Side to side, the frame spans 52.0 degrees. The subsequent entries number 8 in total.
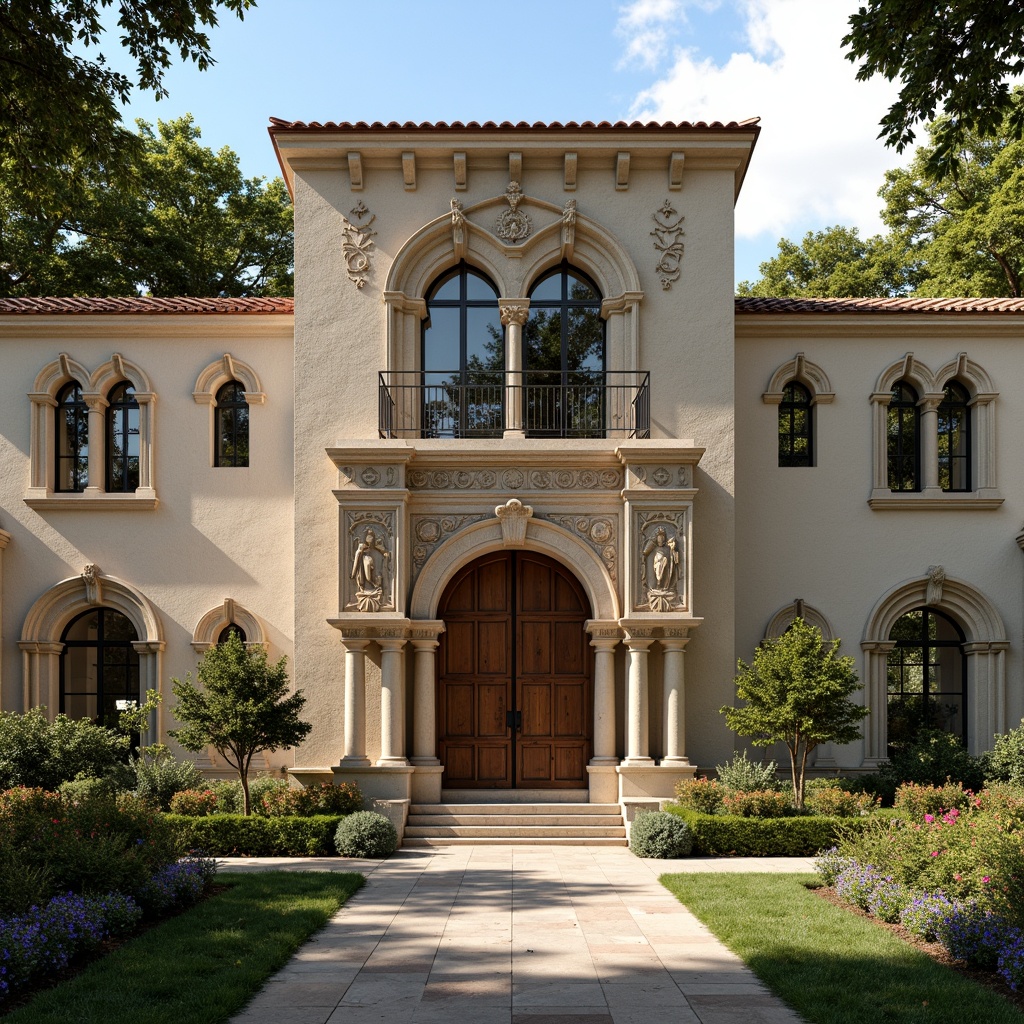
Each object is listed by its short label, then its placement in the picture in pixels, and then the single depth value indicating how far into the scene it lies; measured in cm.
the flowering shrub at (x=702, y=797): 1550
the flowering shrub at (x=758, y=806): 1514
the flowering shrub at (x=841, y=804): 1535
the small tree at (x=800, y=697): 1514
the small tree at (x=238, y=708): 1502
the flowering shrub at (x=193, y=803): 1525
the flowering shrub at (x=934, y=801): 1459
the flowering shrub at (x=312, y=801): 1539
